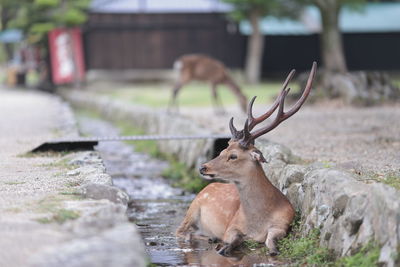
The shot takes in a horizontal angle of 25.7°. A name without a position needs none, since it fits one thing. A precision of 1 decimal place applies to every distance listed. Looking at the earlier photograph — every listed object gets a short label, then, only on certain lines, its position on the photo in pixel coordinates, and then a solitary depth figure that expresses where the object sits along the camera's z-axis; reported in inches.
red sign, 1040.2
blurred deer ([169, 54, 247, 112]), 665.0
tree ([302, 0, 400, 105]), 652.7
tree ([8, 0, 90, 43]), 975.0
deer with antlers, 267.7
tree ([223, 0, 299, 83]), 959.0
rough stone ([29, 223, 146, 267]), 169.6
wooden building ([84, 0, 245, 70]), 1049.5
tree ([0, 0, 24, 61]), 1073.5
